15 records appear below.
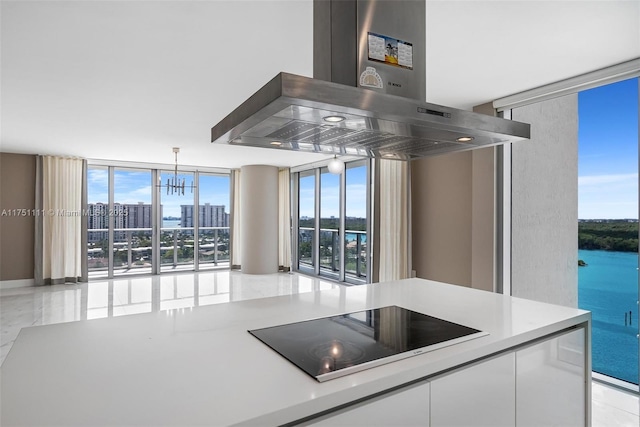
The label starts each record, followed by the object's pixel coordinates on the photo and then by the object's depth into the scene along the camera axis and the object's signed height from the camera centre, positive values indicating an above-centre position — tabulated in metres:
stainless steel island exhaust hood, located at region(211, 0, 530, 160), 1.17 +0.37
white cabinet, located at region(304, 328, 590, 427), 1.10 -0.67
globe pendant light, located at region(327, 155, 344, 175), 4.81 +0.63
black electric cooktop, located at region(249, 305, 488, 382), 1.17 -0.49
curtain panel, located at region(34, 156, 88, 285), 6.87 -0.15
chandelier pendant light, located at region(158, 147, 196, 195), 7.58 +0.61
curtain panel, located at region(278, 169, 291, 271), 8.48 -0.16
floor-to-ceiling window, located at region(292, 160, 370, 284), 6.64 -0.18
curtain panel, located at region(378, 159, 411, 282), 4.63 -0.10
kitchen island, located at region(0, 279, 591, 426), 0.92 -0.49
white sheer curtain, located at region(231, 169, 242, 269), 8.91 -0.24
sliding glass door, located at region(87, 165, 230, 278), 7.77 -0.17
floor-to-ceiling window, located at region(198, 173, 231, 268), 8.87 -0.17
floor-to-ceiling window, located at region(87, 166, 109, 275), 7.64 -0.15
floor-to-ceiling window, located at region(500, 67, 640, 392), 3.04 +0.04
